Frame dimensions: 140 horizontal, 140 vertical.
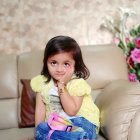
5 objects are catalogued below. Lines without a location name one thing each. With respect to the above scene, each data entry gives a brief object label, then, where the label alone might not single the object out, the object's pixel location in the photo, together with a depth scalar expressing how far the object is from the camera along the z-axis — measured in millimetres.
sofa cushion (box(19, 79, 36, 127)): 1911
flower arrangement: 2189
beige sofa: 1844
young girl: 1611
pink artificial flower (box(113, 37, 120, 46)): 2373
